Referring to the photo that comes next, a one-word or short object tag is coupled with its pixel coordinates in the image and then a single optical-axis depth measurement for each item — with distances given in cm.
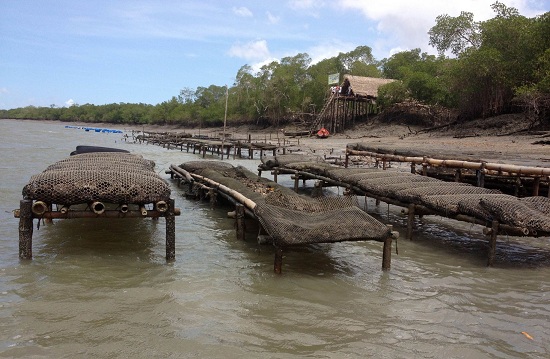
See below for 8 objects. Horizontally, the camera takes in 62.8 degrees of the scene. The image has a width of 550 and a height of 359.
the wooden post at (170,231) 645
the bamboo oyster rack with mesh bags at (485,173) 969
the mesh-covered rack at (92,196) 591
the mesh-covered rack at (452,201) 670
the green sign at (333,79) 3497
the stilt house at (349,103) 3427
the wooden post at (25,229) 588
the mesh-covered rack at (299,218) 594
